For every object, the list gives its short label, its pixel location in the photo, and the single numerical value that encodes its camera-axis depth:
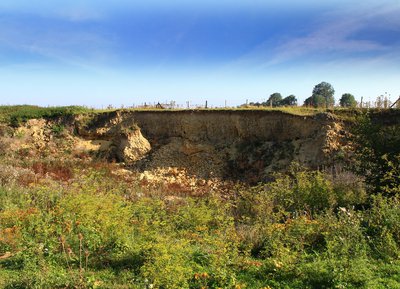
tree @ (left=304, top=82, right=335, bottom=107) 58.83
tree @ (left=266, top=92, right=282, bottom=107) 52.73
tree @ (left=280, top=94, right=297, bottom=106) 42.44
